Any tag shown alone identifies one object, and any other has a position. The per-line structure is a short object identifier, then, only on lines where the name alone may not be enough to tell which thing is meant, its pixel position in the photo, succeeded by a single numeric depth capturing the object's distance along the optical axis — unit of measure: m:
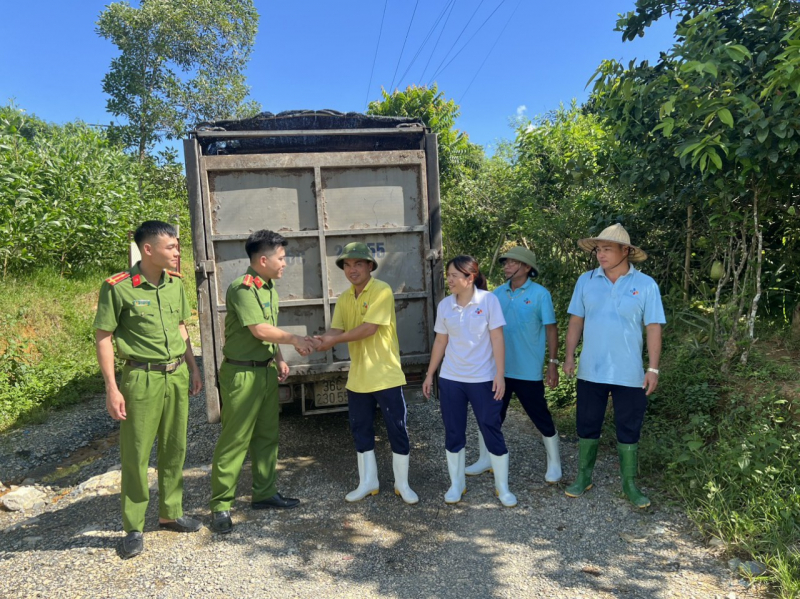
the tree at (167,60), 17.41
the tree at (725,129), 3.51
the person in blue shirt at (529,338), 3.89
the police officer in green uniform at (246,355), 3.39
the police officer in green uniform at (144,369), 3.15
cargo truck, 4.14
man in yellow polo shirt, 3.62
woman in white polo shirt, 3.64
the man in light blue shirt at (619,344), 3.51
